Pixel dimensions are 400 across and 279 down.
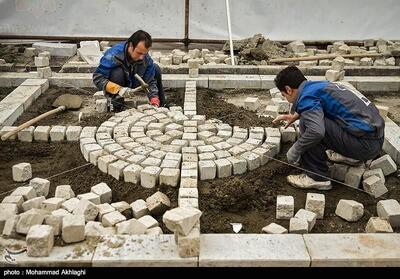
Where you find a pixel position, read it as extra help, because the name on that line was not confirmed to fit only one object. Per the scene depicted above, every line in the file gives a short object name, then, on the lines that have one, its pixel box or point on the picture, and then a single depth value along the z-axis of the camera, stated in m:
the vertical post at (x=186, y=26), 10.61
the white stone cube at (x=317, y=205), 4.53
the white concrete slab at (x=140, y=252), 3.67
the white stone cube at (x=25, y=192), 4.49
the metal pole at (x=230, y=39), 8.92
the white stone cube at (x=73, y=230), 3.82
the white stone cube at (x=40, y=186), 4.77
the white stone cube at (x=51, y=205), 4.39
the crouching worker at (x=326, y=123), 4.76
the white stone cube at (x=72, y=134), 6.02
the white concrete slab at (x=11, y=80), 7.96
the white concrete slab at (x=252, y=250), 3.69
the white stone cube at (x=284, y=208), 4.47
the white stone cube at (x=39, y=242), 3.62
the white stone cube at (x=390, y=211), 4.36
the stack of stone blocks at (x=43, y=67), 7.94
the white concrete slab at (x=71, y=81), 7.94
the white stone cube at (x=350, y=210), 4.45
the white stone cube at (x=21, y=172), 5.05
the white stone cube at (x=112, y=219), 4.24
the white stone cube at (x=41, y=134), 6.00
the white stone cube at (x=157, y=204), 4.53
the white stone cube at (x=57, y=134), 6.02
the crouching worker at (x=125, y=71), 6.49
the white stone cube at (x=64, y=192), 4.66
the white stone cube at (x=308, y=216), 4.34
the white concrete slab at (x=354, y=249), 3.73
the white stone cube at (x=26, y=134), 6.00
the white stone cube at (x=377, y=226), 4.15
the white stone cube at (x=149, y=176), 4.96
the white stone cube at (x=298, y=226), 4.20
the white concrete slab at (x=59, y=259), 3.63
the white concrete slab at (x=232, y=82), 8.04
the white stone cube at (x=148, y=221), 4.20
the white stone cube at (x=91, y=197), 4.59
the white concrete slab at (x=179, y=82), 8.02
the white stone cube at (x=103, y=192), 4.71
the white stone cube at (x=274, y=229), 4.15
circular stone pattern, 5.10
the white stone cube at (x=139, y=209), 4.47
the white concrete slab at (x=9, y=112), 6.22
